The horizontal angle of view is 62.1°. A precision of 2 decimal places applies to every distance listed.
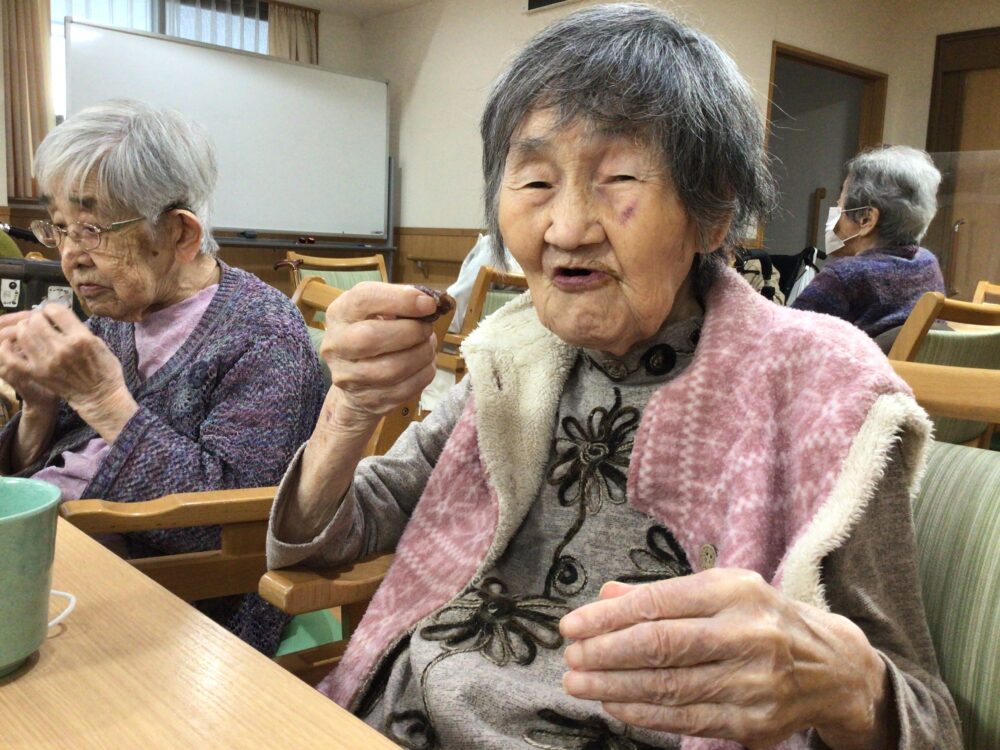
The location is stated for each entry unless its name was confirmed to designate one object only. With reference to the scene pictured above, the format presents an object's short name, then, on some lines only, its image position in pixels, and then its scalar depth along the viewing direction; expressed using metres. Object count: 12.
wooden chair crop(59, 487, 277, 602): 1.07
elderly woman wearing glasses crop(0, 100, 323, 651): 1.22
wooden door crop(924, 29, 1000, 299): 5.14
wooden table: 0.51
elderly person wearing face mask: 2.69
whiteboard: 5.46
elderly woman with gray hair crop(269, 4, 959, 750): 0.72
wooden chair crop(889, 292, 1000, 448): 1.84
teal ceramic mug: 0.56
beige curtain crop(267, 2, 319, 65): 6.41
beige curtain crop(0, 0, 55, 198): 5.27
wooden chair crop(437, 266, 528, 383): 2.72
